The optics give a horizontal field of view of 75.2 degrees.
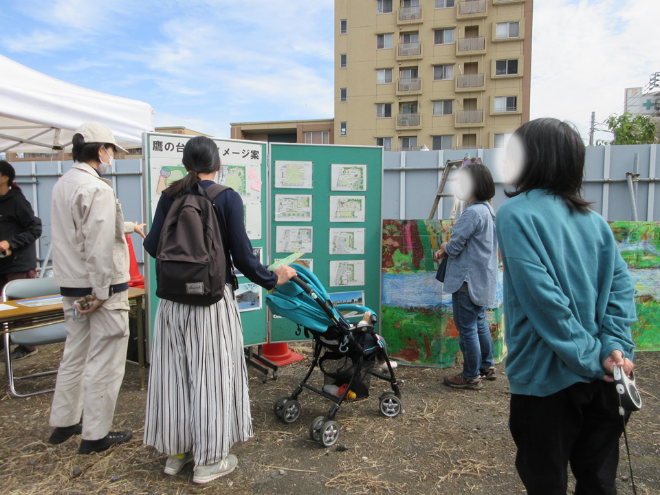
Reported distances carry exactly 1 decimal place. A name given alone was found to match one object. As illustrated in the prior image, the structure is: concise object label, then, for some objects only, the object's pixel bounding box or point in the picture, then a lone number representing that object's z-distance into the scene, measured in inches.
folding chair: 154.3
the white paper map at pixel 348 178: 173.6
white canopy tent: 148.8
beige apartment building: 1206.9
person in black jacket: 177.2
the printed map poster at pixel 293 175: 170.1
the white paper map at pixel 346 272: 177.3
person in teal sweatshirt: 57.2
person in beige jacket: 103.3
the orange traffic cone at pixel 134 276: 187.6
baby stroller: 115.3
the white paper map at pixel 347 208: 174.7
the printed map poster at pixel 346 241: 176.2
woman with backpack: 89.7
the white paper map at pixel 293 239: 173.2
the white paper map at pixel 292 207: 171.5
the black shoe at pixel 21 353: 194.3
